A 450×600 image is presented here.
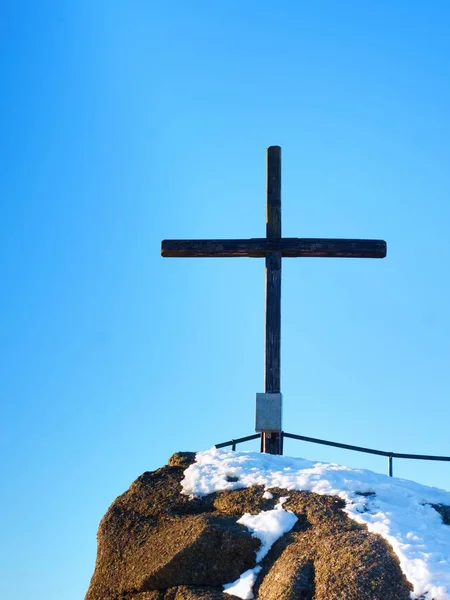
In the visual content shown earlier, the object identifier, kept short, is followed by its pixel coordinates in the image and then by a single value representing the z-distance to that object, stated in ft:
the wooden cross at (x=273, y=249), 41.24
